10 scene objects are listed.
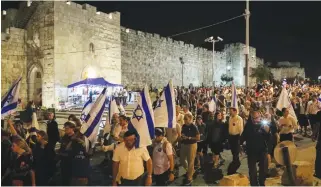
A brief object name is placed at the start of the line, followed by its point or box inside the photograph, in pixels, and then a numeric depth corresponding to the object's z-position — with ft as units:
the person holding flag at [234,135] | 23.68
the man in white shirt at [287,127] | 25.87
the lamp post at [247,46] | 42.55
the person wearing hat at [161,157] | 18.75
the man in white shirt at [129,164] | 14.80
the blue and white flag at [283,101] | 29.78
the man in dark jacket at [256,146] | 19.77
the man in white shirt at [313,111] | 37.50
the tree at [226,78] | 140.56
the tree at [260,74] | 146.51
